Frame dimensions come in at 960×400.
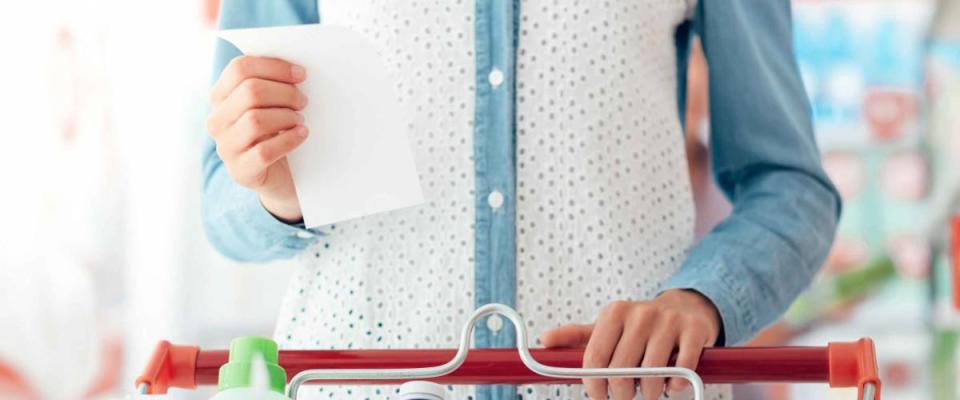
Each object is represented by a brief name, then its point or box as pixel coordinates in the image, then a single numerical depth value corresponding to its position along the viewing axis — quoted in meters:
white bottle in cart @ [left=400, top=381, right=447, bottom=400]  1.17
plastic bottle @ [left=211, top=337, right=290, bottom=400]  1.17
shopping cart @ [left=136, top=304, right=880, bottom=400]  1.23
